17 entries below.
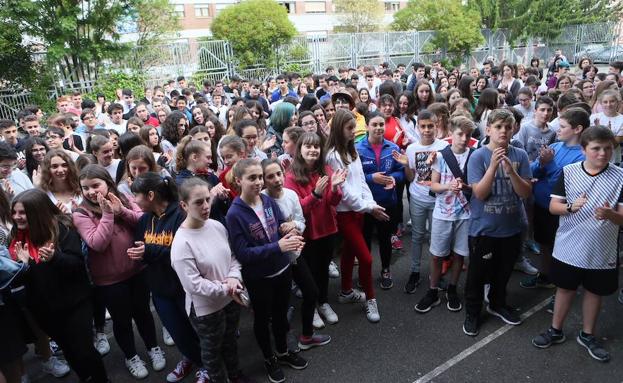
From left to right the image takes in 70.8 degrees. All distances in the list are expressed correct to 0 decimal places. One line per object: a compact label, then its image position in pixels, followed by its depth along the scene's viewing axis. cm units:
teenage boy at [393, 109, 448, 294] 440
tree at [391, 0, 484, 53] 2306
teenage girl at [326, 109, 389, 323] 396
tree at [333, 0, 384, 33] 2929
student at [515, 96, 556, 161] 491
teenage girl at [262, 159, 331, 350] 330
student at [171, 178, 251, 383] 284
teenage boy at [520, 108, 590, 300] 399
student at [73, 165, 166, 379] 325
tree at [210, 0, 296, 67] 2041
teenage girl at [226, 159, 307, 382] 310
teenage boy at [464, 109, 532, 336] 345
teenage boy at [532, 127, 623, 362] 321
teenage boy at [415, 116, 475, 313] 402
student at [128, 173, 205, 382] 315
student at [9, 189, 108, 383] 306
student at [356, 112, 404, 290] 445
